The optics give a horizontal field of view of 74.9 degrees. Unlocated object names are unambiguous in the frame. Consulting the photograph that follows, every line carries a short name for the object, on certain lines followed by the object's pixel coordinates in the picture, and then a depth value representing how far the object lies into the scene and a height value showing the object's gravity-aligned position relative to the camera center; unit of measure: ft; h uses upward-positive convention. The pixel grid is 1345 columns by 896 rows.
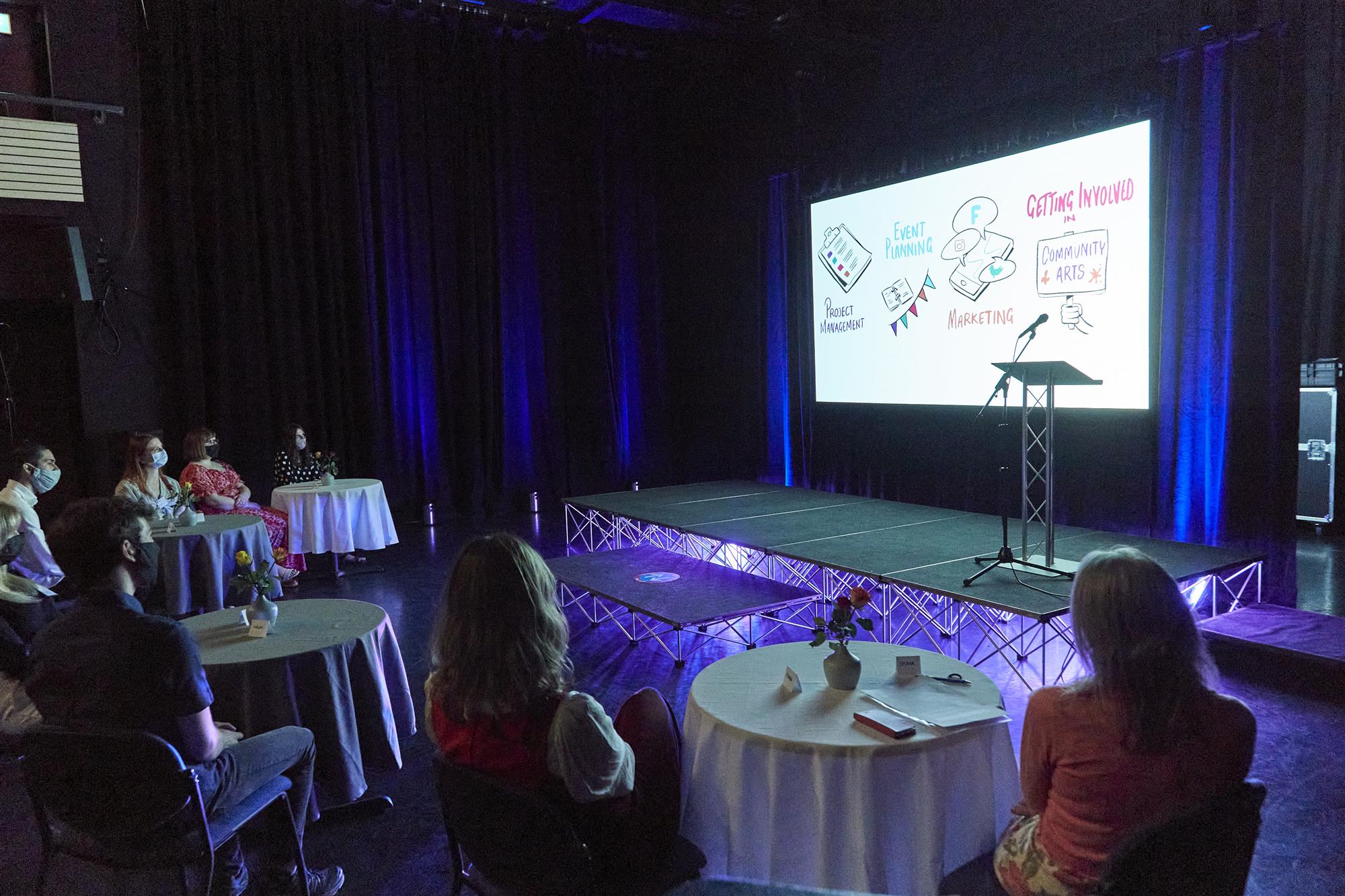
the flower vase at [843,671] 7.75 -2.59
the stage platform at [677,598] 14.42 -3.68
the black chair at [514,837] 5.25 -2.78
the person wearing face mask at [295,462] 21.97 -1.69
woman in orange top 5.21 -2.20
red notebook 6.68 -2.70
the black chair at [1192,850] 4.53 -2.51
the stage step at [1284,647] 12.59 -4.21
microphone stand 13.00 -2.32
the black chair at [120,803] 6.18 -2.98
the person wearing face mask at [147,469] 17.21 -1.37
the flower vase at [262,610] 9.93 -2.42
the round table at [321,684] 8.93 -3.03
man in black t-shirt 6.63 -1.95
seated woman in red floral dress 19.29 -2.04
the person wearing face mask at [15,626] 9.27 -2.70
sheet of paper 6.99 -2.77
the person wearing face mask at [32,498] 13.37 -1.48
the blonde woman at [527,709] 5.71 -2.12
